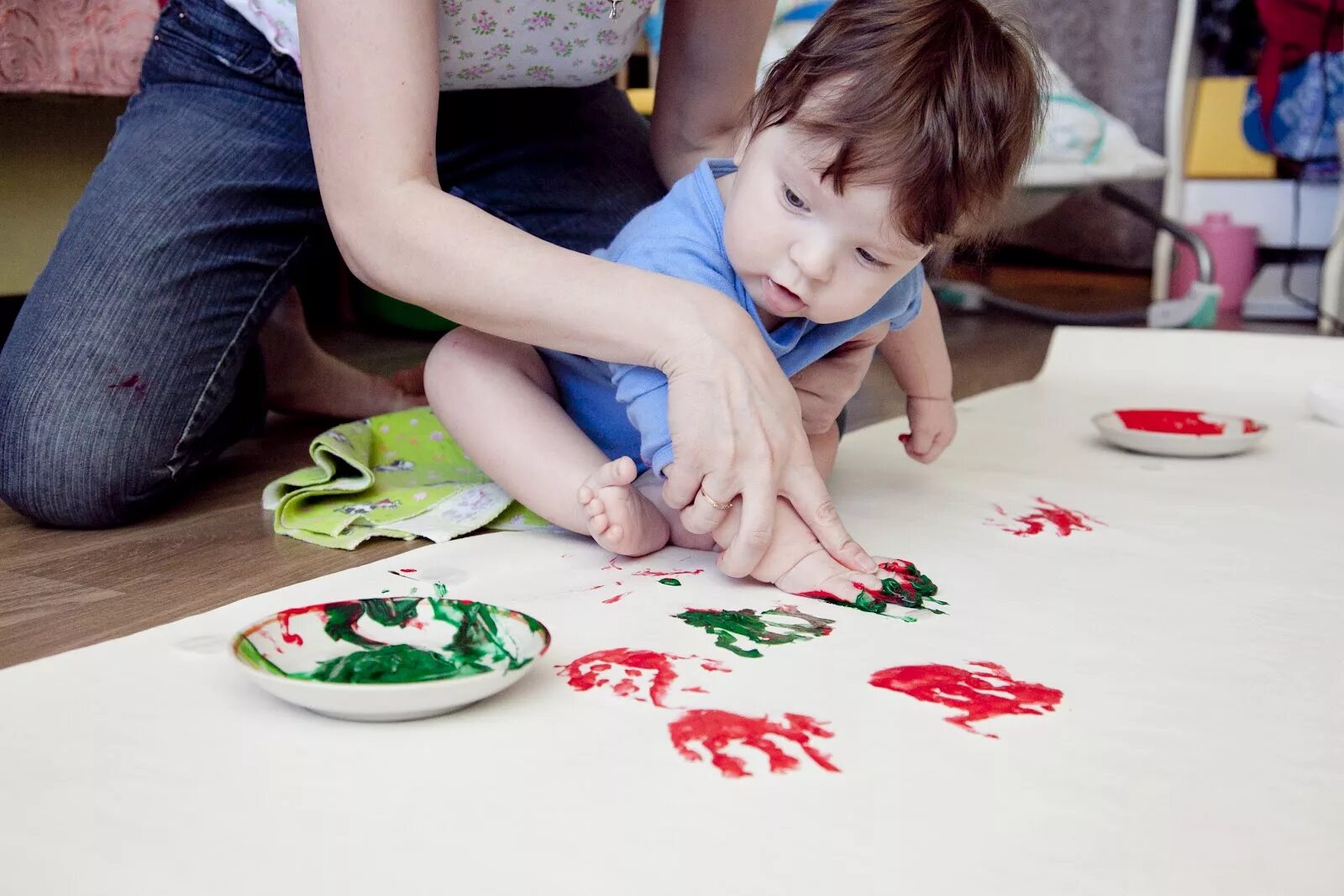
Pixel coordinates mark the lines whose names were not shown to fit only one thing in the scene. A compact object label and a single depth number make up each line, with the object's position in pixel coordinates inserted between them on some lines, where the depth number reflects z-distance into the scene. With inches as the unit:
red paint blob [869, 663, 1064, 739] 27.9
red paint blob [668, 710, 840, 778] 24.9
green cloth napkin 41.1
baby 33.9
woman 35.1
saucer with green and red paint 25.5
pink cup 124.7
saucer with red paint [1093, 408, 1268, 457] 55.6
